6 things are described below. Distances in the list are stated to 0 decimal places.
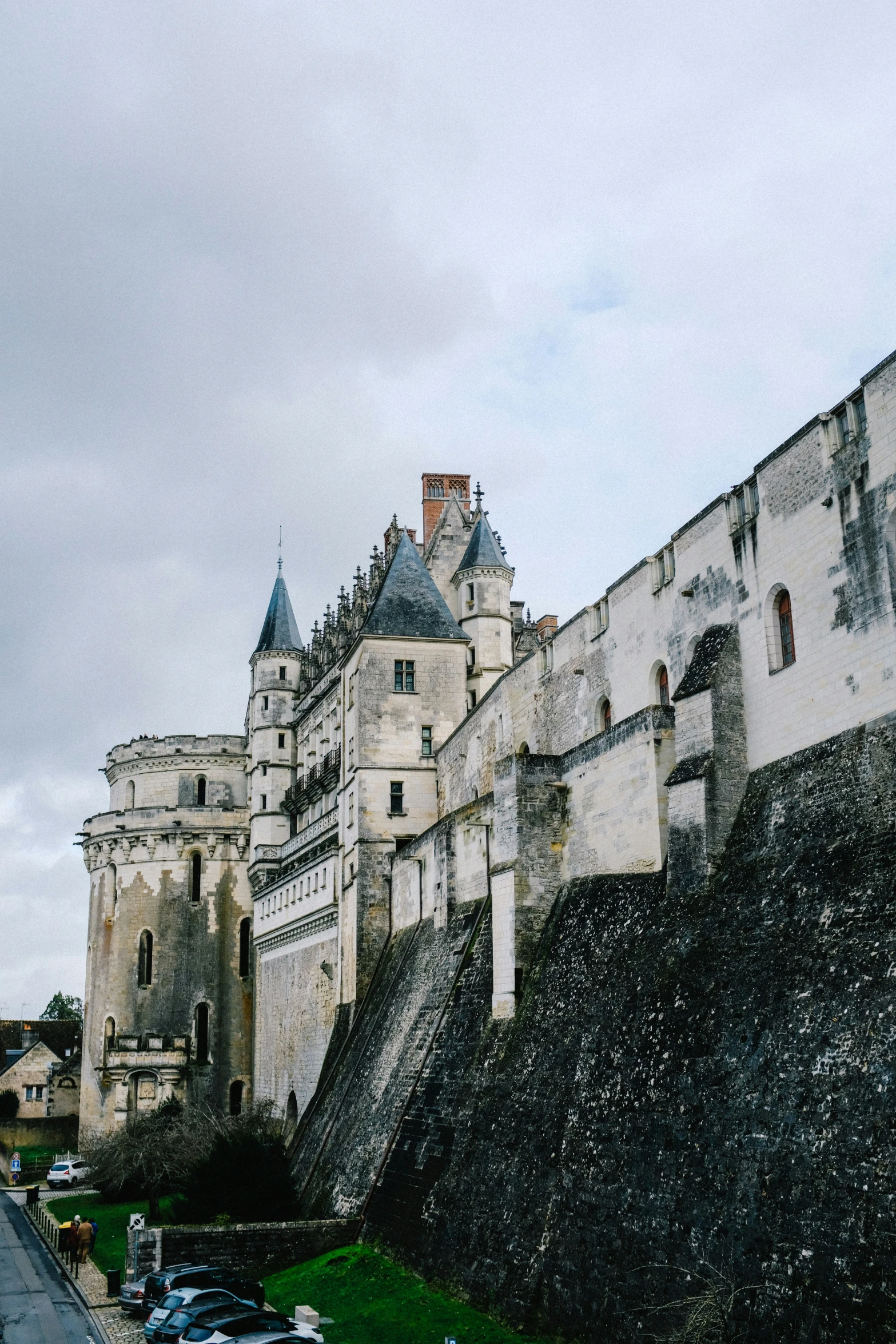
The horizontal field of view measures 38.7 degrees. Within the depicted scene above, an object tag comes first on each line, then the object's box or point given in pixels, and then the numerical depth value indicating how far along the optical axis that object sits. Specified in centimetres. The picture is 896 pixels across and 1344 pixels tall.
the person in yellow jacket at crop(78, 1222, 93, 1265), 3369
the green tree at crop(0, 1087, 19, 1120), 7450
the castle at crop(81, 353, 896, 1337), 2053
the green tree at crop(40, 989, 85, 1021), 13412
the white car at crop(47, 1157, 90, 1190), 5325
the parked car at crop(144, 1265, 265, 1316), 2444
